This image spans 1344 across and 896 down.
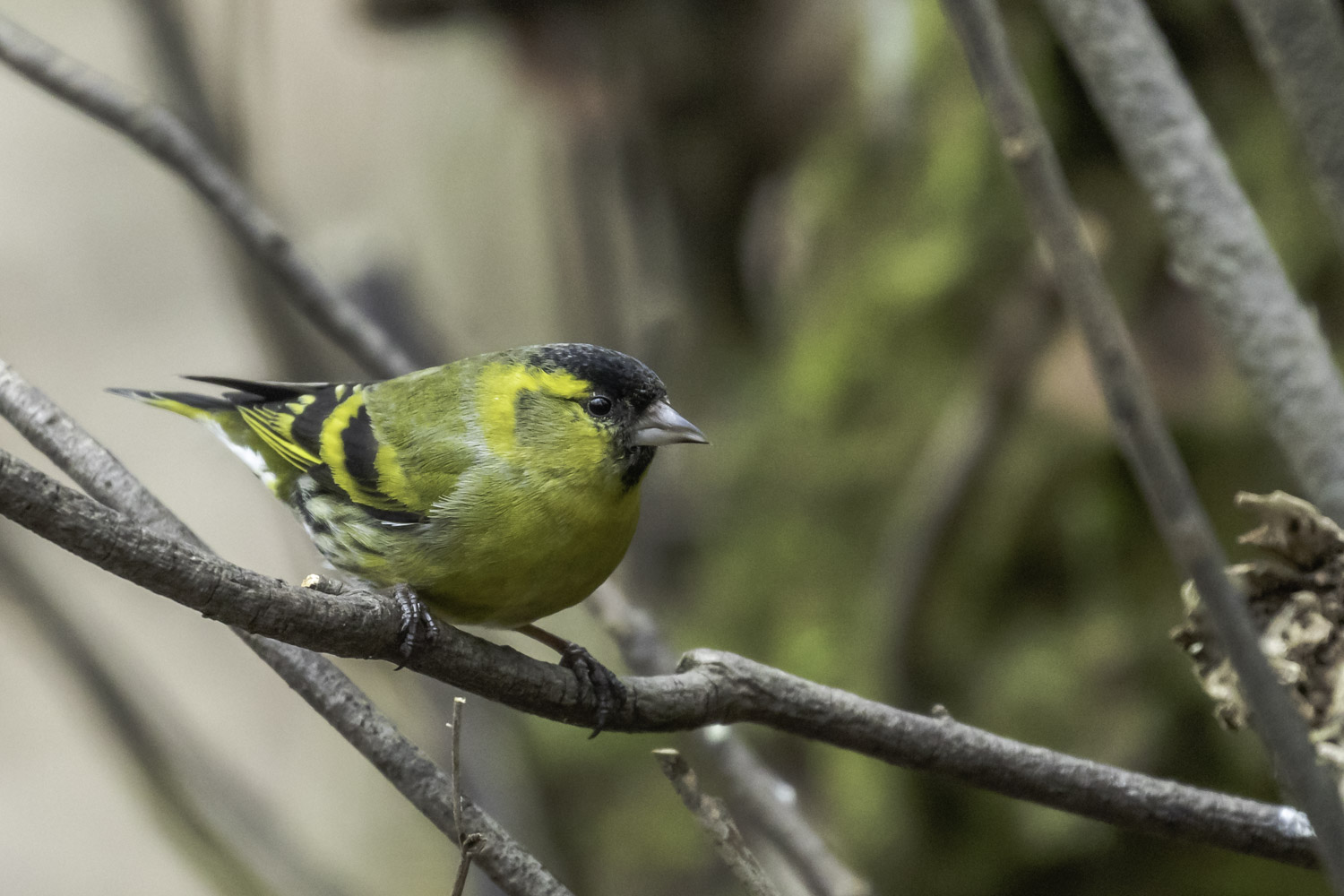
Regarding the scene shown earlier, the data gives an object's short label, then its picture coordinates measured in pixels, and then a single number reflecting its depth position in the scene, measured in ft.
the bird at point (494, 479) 9.74
